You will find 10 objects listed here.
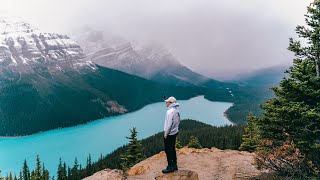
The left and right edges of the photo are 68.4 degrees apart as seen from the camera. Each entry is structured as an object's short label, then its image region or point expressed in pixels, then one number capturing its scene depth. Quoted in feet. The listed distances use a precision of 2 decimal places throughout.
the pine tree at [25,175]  265.20
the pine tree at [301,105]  49.72
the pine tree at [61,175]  205.35
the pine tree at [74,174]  254.76
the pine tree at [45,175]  236.85
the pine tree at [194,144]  167.93
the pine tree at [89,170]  253.20
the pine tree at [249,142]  135.93
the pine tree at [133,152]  126.19
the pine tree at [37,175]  182.97
